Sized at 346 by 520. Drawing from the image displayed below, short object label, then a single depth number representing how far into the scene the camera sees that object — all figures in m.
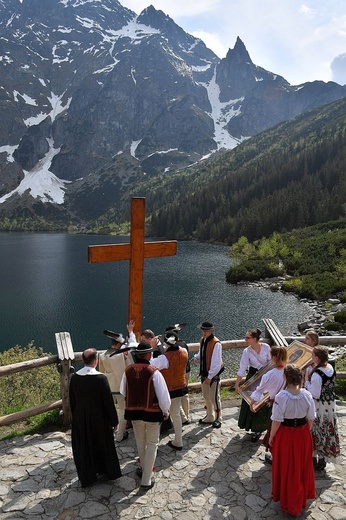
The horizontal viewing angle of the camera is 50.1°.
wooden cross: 7.99
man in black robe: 5.40
